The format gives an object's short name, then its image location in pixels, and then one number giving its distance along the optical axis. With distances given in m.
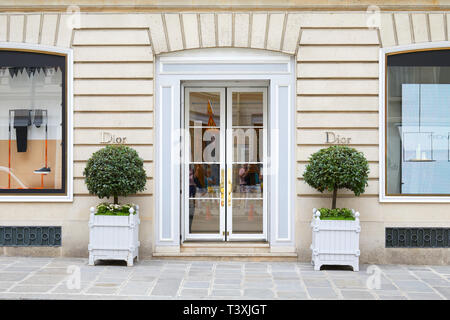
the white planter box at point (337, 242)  8.18
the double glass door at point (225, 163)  9.55
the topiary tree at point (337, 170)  7.95
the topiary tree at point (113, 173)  8.05
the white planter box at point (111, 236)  8.31
